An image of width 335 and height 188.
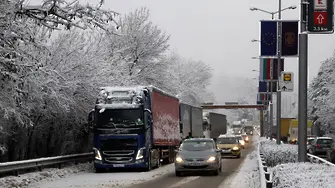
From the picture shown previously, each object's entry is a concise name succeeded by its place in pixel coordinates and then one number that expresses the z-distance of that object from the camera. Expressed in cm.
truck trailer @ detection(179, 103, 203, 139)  4222
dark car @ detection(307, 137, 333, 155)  3946
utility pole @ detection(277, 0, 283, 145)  3606
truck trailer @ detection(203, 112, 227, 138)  6190
